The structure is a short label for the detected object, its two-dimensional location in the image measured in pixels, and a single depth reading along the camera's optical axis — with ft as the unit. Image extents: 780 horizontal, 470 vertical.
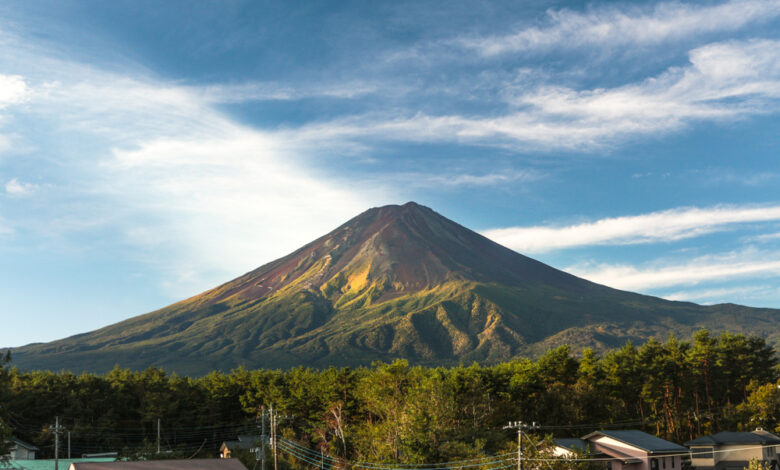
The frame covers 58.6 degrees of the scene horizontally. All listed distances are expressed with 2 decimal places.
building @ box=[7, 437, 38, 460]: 236.84
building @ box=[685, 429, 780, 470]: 208.03
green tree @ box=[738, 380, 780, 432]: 238.48
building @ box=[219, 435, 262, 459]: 242.31
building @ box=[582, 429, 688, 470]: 180.56
